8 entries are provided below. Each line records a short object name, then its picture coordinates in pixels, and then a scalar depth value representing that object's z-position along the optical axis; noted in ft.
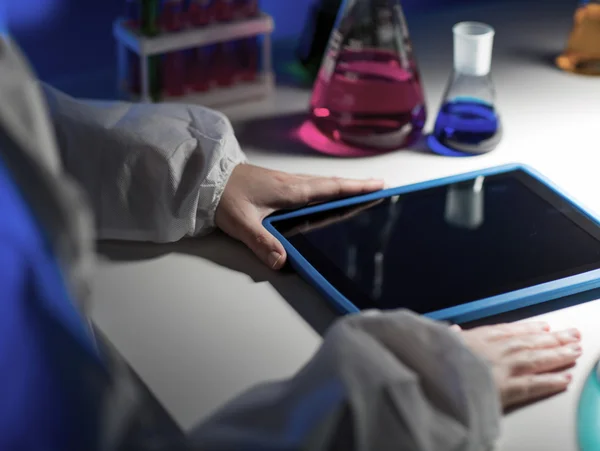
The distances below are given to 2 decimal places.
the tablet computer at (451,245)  2.52
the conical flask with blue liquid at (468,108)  3.22
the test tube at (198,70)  3.59
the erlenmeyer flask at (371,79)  3.29
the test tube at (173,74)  3.55
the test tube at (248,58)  3.69
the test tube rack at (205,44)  3.43
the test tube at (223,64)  3.63
